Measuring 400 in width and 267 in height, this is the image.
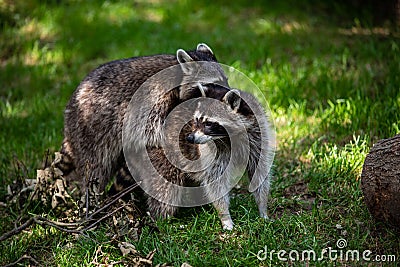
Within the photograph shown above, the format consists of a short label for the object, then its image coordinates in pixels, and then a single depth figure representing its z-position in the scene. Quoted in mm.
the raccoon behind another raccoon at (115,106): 4332
